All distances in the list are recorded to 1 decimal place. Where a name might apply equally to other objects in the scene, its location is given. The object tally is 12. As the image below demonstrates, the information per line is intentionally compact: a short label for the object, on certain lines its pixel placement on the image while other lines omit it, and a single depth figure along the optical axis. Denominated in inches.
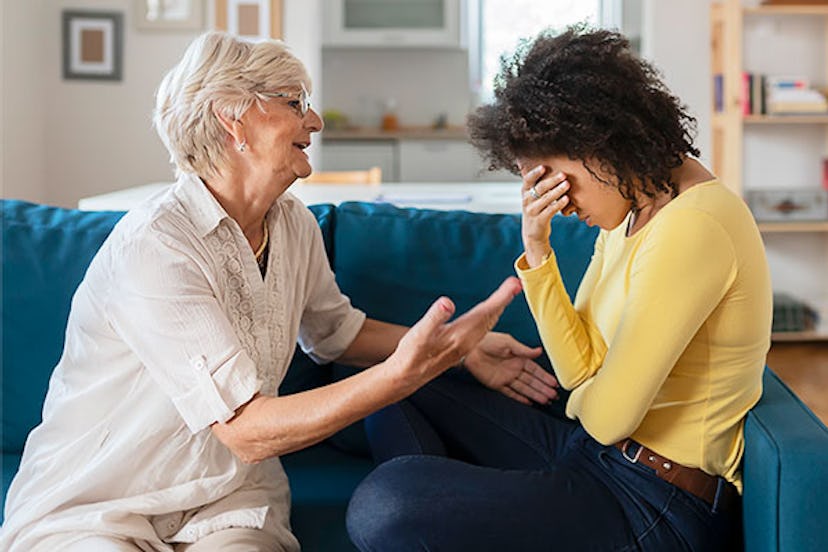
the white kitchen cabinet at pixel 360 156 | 283.3
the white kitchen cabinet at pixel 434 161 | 284.5
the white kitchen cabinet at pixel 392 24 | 286.0
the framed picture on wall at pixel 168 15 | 241.9
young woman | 58.0
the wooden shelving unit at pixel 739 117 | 224.4
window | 307.7
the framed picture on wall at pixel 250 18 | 240.8
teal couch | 84.5
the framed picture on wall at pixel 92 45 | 242.1
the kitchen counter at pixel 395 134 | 283.0
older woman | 60.5
